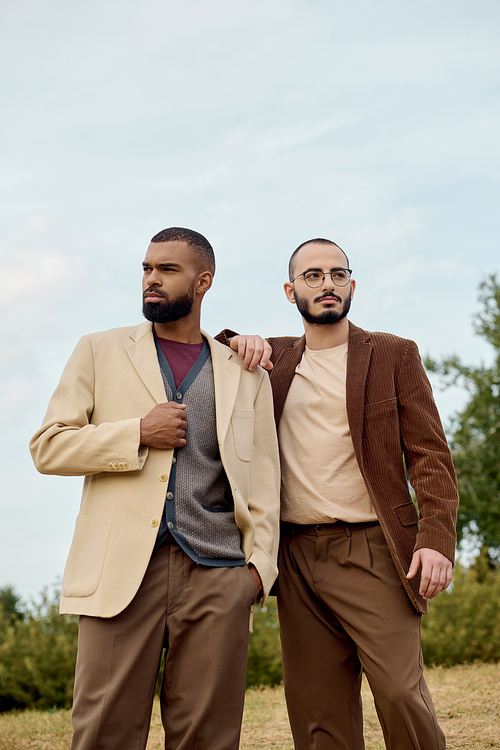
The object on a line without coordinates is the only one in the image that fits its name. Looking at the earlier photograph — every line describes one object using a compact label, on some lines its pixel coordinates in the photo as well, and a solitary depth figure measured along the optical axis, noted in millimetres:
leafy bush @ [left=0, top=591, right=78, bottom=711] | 7488
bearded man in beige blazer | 2889
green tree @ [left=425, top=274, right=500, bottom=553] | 15344
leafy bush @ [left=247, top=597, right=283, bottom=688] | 7832
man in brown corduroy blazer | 3420
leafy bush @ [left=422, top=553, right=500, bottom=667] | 8188
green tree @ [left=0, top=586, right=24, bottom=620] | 18938
